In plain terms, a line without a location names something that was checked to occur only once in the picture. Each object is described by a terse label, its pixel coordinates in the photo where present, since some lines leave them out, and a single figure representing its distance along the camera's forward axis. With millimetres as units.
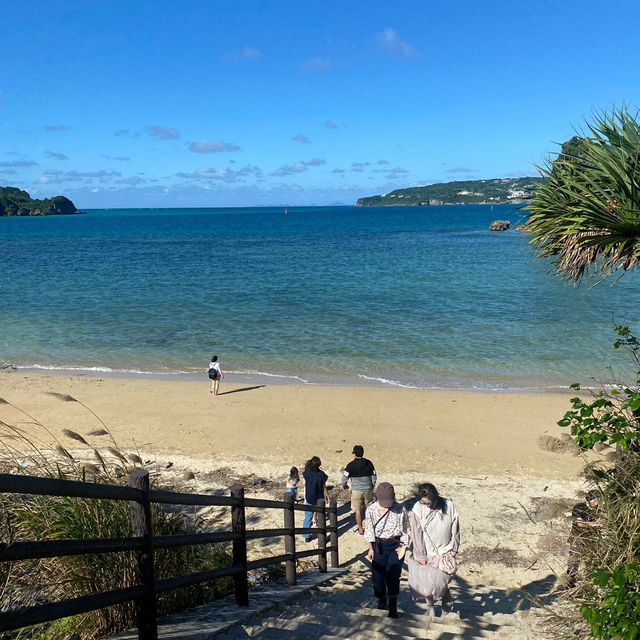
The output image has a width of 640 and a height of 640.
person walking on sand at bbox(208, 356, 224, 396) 17469
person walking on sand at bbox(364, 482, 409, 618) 5934
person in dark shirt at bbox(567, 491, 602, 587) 4458
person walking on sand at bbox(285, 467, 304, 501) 9852
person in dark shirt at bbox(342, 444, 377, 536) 9359
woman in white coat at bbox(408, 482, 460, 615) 5812
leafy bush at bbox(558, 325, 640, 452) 4386
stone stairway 4406
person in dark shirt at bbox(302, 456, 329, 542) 9617
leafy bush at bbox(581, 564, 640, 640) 3276
